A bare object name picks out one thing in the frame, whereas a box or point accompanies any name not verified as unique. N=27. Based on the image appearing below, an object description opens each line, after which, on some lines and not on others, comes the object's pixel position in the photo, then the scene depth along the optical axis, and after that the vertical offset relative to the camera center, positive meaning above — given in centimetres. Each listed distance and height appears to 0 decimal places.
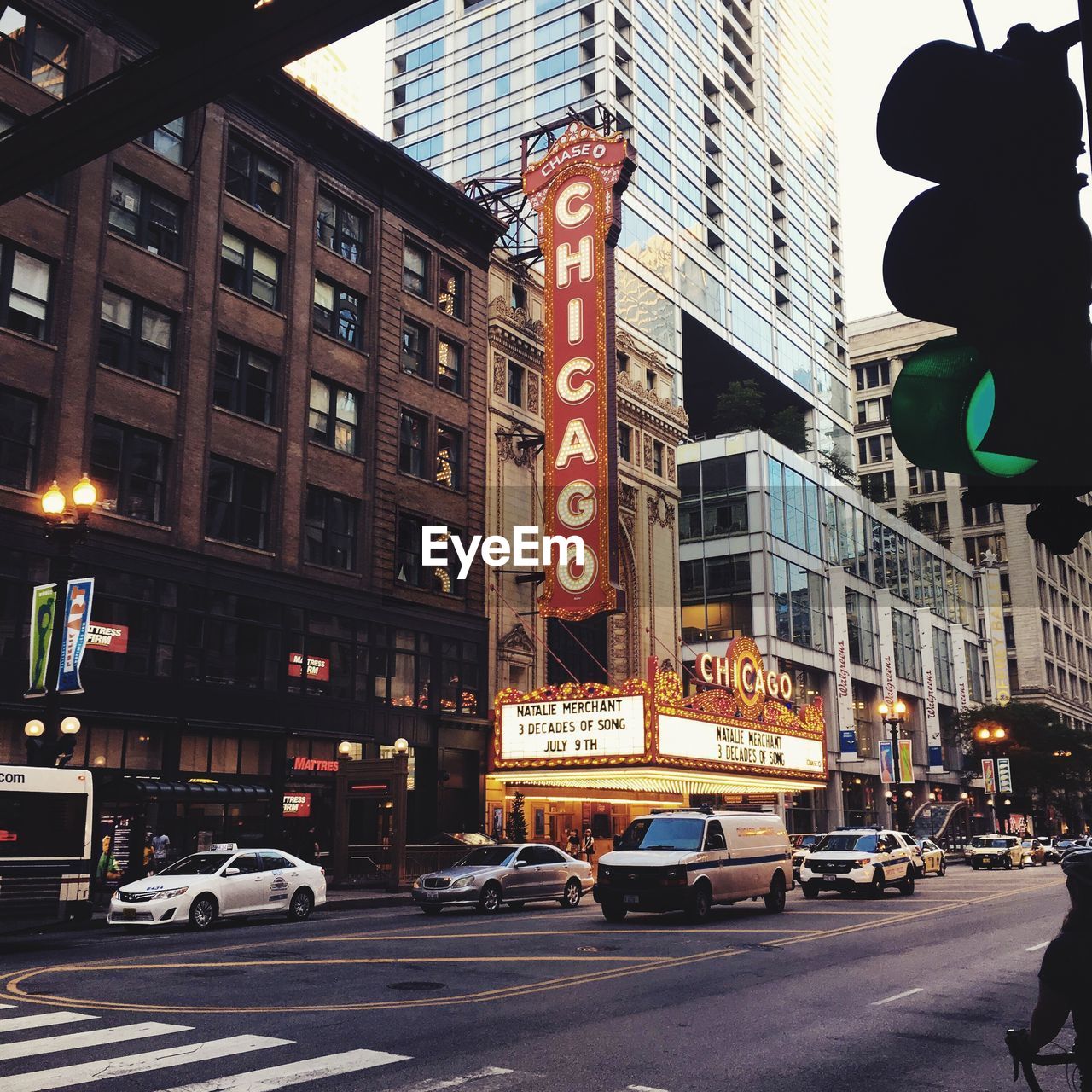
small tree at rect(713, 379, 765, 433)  7781 +2578
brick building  3055 +1093
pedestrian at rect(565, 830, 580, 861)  4506 -190
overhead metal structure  453 +299
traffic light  245 +117
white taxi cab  2250 -190
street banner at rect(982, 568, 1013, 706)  10094 +1485
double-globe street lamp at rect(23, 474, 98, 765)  2284 +360
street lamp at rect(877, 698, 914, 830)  5600 +382
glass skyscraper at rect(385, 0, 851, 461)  7300 +4565
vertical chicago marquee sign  4031 +1544
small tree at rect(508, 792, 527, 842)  4062 -96
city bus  2103 -88
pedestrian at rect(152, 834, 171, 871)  2961 -134
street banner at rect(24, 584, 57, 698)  2564 +364
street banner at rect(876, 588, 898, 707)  7381 +974
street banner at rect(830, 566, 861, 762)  6481 +685
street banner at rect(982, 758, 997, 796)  7325 +116
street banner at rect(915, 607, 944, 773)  8144 +812
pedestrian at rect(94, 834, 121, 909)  2869 -197
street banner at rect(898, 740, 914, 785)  6009 +170
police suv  3194 -193
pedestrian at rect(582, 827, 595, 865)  4231 -200
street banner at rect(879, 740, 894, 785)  5984 +174
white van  2344 -148
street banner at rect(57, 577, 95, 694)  2442 +352
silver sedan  2642 -200
